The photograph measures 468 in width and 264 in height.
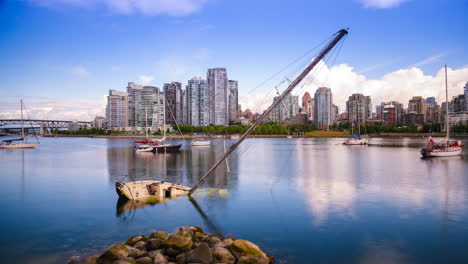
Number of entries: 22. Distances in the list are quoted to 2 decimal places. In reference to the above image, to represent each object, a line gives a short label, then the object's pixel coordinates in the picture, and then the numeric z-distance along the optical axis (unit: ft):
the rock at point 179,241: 43.60
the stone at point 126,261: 37.84
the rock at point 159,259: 40.09
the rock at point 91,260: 42.17
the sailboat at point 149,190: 79.36
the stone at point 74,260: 44.44
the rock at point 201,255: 39.86
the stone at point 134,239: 47.58
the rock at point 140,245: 45.30
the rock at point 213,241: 45.41
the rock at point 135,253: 41.60
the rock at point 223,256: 40.86
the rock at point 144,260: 39.46
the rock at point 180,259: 40.51
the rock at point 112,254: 40.29
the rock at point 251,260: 40.60
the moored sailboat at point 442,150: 201.67
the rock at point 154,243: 44.70
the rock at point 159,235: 47.32
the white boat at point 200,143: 343.30
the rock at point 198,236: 48.55
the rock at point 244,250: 42.75
